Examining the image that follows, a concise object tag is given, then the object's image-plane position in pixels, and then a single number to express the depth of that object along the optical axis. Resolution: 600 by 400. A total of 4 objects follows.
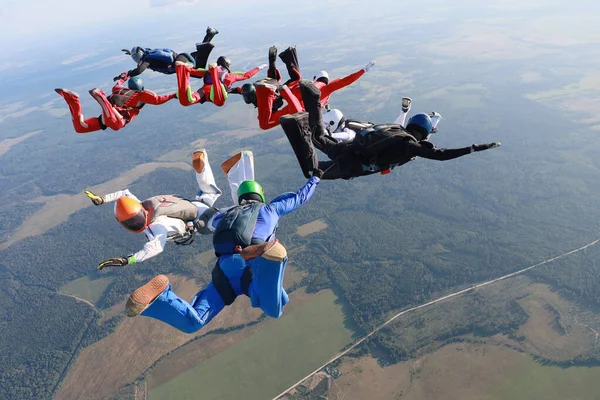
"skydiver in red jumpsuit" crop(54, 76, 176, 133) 11.45
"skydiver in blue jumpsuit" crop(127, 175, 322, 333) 6.69
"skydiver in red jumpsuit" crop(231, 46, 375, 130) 10.23
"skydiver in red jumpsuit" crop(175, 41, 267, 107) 11.99
